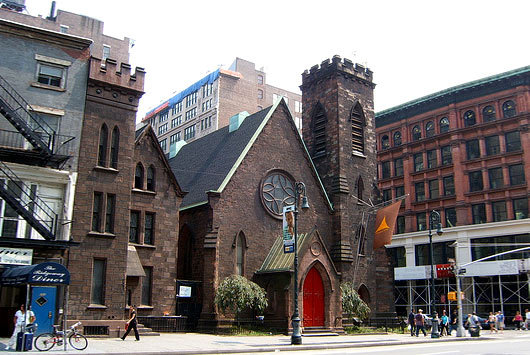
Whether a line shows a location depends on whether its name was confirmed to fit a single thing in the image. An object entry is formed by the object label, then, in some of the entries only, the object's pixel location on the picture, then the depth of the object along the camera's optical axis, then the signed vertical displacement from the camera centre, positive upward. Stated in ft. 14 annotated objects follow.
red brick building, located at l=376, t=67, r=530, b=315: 163.73 +38.36
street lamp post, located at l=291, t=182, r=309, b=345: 78.95 -0.76
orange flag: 121.70 +16.85
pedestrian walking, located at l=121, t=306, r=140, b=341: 78.54 -3.92
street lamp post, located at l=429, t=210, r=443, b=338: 104.53 -4.21
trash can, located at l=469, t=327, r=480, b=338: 106.73 -6.14
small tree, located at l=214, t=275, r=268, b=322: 97.76 +0.58
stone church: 105.29 +21.47
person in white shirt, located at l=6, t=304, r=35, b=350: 60.69 -2.73
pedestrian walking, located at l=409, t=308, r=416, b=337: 109.19 -4.85
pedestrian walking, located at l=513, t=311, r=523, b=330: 144.87 -5.11
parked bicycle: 61.26 -4.79
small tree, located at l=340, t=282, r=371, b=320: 111.24 -0.96
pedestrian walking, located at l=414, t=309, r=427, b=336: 108.58 -4.37
